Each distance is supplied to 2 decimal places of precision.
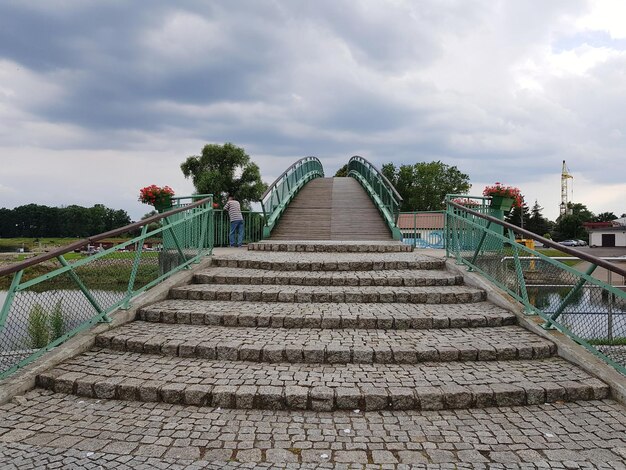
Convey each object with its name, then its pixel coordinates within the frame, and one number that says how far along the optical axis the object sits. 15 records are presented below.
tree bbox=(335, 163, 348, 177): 71.30
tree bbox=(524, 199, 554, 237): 62.09
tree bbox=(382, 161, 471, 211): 66.00
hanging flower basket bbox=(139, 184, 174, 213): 8.30
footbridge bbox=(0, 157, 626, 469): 2.96
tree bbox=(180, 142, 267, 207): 38.38
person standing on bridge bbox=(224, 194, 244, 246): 11.74
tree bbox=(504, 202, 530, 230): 58.25
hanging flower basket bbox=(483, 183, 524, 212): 8.41
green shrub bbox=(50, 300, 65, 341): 4.46
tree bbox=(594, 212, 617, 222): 92.21
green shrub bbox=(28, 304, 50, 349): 4.41
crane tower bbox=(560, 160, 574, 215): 118.31
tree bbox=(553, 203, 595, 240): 71.75
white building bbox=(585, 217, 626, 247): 58.38
